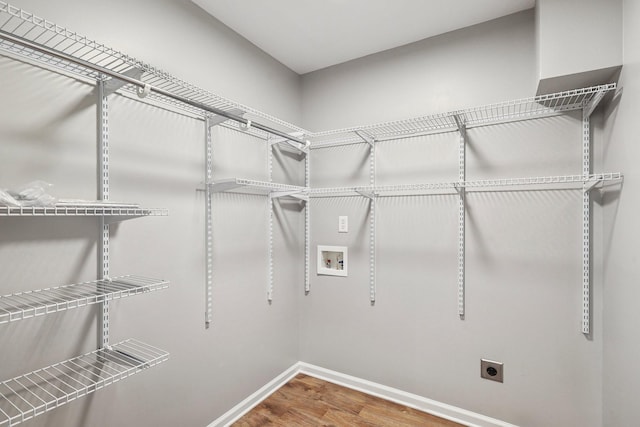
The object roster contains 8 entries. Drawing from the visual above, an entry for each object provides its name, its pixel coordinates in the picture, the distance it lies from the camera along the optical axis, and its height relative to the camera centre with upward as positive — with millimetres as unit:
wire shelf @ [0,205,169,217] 905 +9
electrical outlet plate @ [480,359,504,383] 1874 -940
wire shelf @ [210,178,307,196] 1681 +161
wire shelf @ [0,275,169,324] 1058 -298
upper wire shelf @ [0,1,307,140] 1083 +607
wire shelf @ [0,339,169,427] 1098 -623
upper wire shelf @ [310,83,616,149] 1558 +566
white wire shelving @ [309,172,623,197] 1505 +162
